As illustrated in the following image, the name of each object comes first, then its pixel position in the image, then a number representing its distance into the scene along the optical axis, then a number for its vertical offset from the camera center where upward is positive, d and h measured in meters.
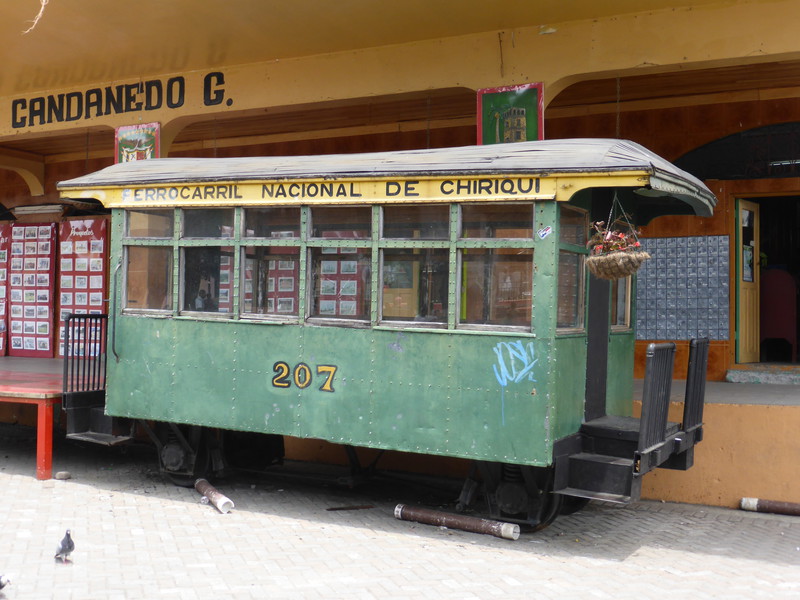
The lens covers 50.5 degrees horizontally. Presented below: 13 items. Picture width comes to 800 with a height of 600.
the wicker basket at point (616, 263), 5.62 +0.33
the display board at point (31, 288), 13.25 +0.22
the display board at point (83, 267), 12.77 +0.55
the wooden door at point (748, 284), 9.39 +0.36
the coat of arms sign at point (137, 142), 10.08 +1.95
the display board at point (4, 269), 13.59 +0.53
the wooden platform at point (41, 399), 7.91 -0.92
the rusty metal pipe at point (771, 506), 6.92 -1.57
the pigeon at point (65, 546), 5.28 -1.52
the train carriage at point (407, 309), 5.82 +0.00
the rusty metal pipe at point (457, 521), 6.08 -1.58
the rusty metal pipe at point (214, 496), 6.80 -1.58
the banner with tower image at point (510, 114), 7.93 +1.88
